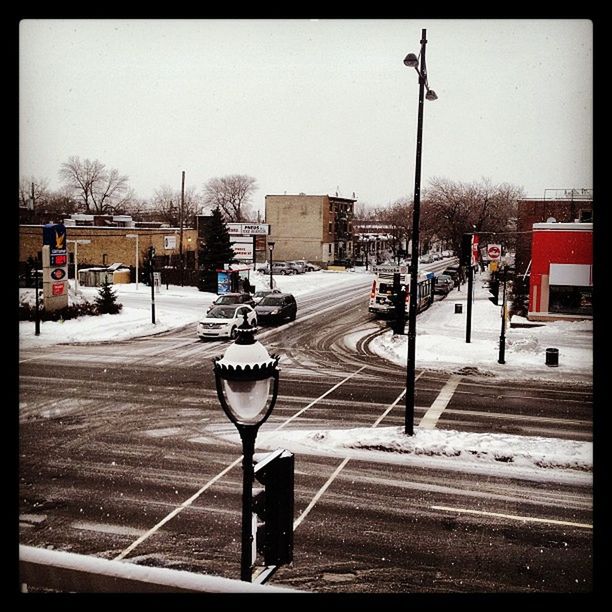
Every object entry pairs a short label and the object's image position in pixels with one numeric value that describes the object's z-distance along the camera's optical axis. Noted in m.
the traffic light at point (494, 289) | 22.18
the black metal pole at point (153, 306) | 20.96
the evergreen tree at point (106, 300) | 21.25
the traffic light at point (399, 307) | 19.97
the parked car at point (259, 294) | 25.55
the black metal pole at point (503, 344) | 16.02
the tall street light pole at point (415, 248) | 9.38
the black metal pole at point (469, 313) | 17.78
